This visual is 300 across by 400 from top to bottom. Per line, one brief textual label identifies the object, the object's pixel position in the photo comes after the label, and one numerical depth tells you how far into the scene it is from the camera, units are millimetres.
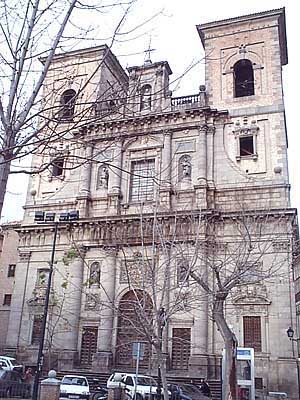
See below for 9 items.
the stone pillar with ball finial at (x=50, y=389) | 14610
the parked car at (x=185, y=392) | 17398
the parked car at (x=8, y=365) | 22506
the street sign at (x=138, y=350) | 13417
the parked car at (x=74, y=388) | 18062
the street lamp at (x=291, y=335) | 20850
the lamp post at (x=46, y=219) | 17128
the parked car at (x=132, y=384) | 16844
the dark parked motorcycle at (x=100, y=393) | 17659
